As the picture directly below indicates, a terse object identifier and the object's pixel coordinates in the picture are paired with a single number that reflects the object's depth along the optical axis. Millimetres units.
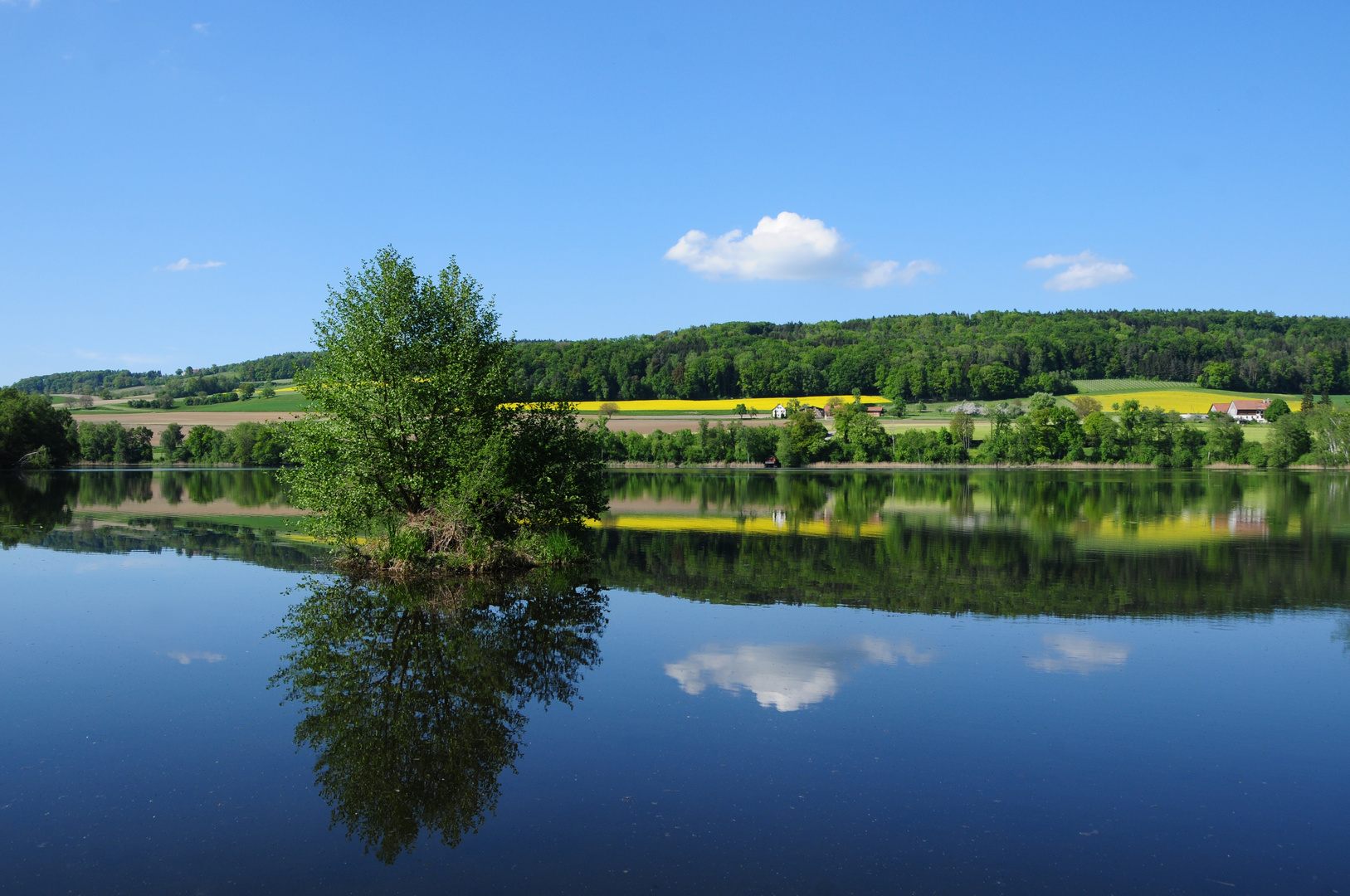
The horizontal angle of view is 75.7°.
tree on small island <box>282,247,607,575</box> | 24562
